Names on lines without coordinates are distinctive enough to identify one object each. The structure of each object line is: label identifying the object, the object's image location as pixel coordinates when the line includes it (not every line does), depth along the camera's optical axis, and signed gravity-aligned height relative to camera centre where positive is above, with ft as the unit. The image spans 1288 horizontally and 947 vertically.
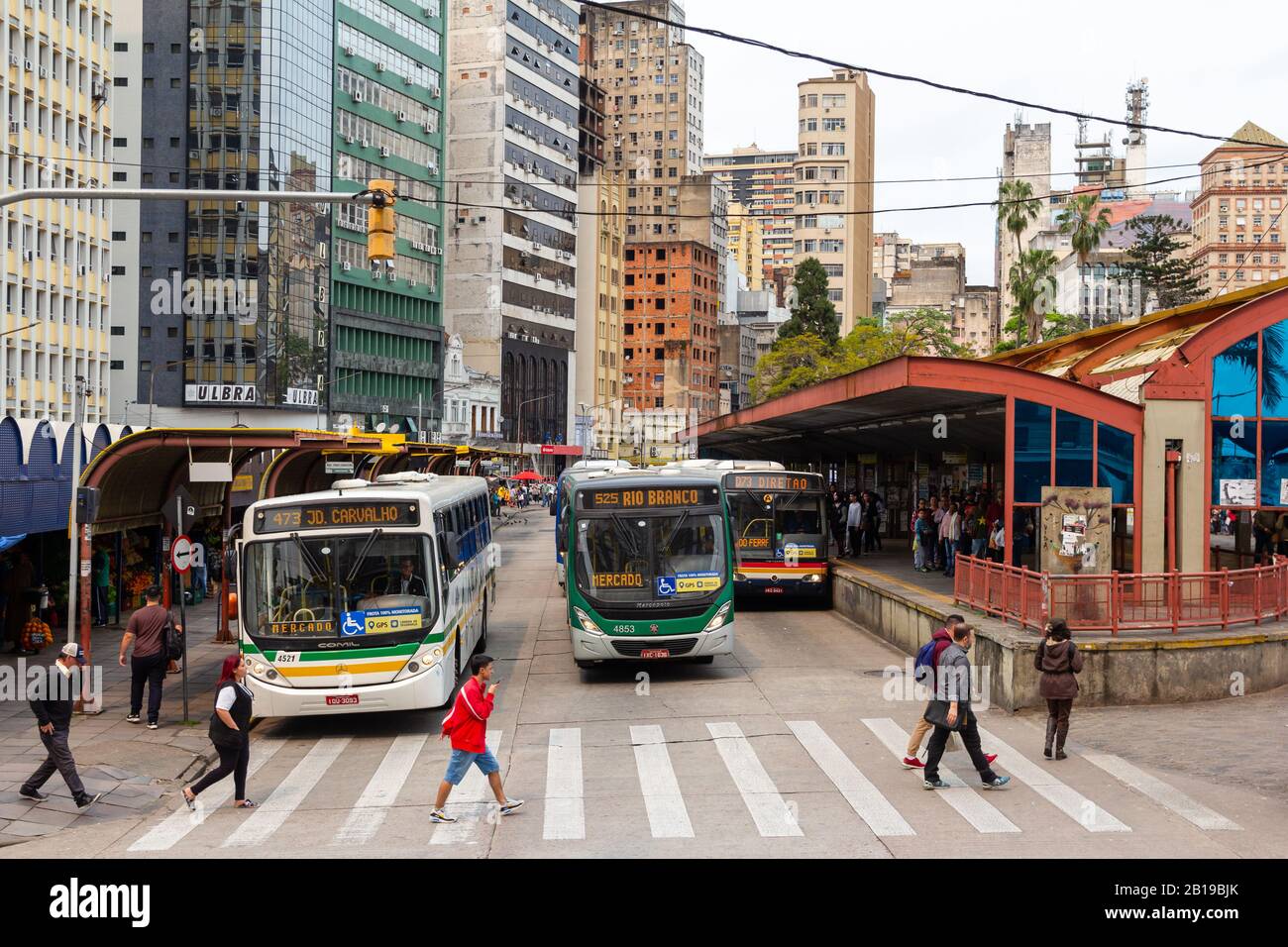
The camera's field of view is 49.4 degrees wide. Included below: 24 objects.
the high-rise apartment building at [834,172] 514.27 +111.66
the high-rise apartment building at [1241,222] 588.50 +109.48
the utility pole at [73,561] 60.08 -4.10
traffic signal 48.01 +8.68
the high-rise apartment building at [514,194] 371.97 +75.62
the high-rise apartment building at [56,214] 196.24 +39.04
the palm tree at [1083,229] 222.28 +39.84
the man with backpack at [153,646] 58.29 -7.34
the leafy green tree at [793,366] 273.54 +22.65
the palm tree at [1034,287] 233.76 +31.60
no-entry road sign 61.98 -3.73
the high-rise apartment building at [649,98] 566.35 +153.86
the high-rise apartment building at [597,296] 449.48 +58.09
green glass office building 305.94 +60.21
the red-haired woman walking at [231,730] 43.68 -8.17
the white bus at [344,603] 55.67 -5.34
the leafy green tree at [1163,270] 331.77 +48.93
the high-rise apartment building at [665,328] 514.27 +53.88
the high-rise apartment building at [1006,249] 616.76 +100.98
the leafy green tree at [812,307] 348.18 +41.92
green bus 68.49 -4.81
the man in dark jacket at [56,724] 44.37 -8.10
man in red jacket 41.88 -7.84
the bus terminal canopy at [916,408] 77.10 +4.79
